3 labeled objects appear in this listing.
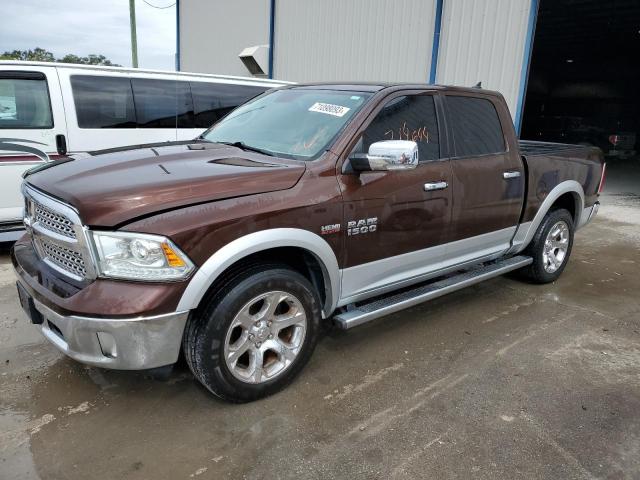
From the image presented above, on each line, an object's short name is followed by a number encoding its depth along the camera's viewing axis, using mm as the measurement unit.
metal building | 9406
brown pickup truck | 2465
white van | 5340
